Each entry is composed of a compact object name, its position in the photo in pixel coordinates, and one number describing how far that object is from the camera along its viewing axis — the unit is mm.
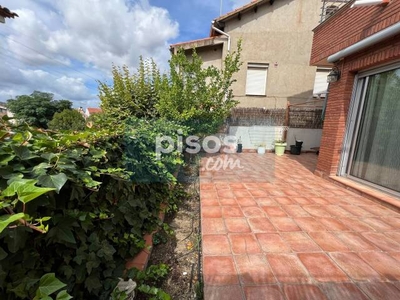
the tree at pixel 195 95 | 5345
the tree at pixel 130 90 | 5414
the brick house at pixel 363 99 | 3379
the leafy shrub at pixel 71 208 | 780
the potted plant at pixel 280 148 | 8484
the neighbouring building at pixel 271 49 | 9227
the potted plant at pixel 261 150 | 8870
